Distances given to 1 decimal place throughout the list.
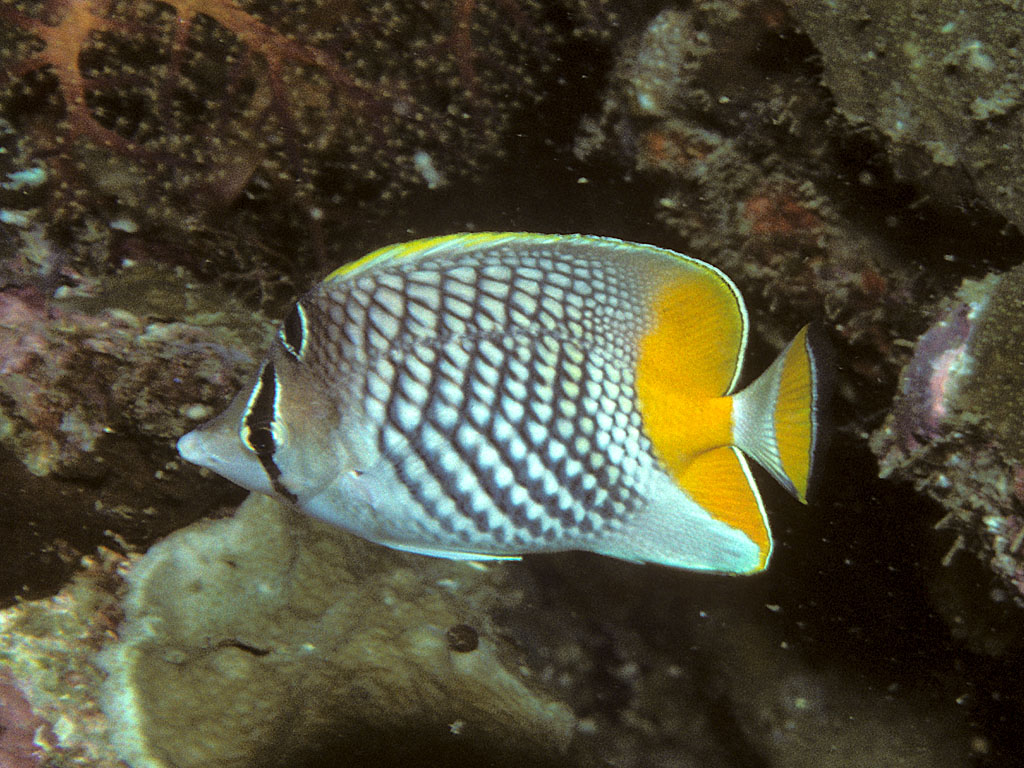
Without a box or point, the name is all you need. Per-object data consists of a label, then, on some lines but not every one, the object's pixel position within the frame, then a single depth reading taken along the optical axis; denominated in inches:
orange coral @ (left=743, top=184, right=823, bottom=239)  15.9
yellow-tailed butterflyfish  14.3
